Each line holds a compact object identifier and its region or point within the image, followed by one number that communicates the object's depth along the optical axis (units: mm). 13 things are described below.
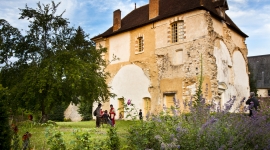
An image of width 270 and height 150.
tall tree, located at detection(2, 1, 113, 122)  13805
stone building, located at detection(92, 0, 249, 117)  18750
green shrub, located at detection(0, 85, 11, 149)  4676
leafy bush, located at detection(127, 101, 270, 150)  4902
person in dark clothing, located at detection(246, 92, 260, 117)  11562
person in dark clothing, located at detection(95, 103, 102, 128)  15452
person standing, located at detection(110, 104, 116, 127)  15228
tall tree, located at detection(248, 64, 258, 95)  32428
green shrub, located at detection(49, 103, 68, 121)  34625
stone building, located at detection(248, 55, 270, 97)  38544
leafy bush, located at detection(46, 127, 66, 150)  4582
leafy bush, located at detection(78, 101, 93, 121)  32031
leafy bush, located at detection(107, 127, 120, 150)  5520
